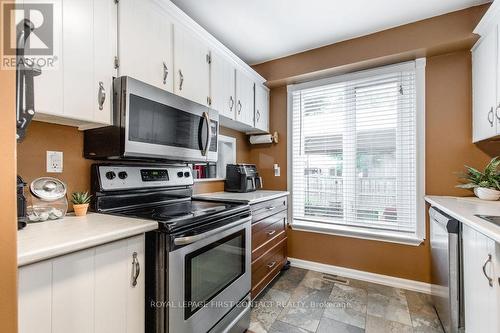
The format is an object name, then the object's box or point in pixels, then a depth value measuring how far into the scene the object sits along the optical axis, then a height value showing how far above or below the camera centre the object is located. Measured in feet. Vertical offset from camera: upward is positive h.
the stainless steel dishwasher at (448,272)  4.73 -2.35
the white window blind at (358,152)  7.82 +0.49
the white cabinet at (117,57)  3.60 +2.17
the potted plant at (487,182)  6.04 -0.43
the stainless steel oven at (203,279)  3.70 -2.10
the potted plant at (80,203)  4.25 -0.66
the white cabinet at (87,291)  2.55 -1.55
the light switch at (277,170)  10.02 -0.16
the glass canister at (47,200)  3.80 -0.57
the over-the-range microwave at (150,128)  4.22 +0.78
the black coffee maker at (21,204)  3.32 -0.53
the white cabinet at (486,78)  5.49 +2.22
